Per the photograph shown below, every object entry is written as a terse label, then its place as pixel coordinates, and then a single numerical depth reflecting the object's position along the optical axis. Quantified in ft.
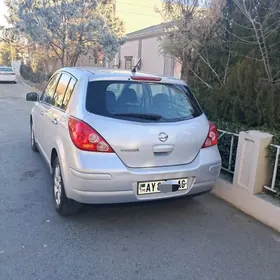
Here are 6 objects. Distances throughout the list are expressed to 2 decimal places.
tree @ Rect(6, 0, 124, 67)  48.93
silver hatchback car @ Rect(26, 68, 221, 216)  9.55
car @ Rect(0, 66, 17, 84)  81.00
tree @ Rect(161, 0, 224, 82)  19.35
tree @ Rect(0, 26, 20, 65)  149.18
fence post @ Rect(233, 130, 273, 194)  11.94
